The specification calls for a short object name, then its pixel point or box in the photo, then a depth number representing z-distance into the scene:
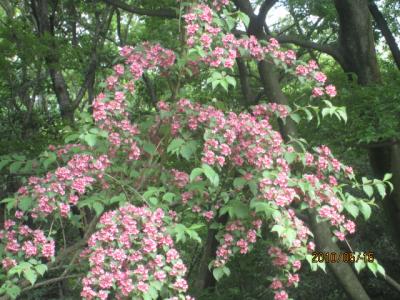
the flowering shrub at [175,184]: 2.60
